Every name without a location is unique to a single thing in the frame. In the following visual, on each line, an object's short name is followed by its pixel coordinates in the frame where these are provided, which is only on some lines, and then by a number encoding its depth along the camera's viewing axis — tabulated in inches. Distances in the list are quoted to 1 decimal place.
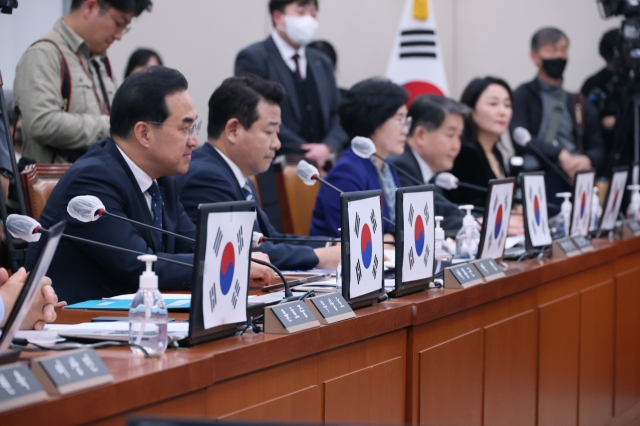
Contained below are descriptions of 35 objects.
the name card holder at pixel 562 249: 213.3
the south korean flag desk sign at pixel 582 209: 228.8
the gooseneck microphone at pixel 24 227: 118.4
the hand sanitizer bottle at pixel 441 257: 178.1
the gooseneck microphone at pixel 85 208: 126.3
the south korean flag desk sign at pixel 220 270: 103.0
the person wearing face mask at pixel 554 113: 363.6
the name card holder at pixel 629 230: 264.6
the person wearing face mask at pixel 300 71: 303.4
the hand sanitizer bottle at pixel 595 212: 262.9
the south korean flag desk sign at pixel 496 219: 184.5
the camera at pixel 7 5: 160.1
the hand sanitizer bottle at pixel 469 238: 201.0
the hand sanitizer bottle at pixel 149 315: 100.0
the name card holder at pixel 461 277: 161.5
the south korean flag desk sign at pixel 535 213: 205.6
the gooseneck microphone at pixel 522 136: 278.3
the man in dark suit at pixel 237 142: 198.2
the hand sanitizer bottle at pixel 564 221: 242.8
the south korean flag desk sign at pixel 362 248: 130.3
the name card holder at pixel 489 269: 173.5
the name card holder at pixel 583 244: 223.6
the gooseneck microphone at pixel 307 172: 171.2
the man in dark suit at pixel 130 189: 154.4
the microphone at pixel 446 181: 223.8
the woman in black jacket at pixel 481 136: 306.2
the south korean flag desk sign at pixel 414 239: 147.1
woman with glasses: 238.8
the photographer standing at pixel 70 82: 211.3
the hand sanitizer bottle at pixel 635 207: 286.8
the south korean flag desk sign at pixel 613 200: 258.2
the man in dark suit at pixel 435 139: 275.1
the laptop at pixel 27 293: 87.9
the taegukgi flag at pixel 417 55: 434.3
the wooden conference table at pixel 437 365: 94.3
